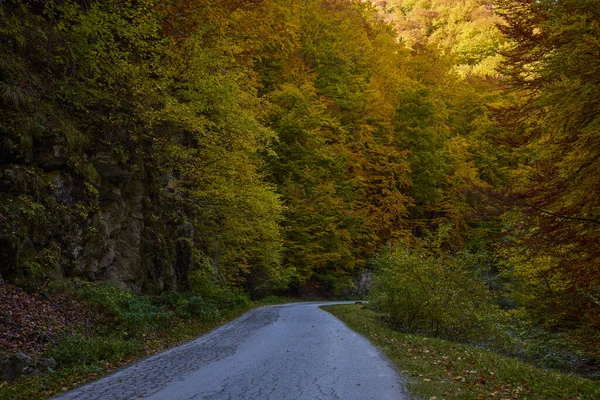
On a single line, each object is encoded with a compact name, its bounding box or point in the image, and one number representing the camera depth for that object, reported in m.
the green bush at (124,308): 9.24
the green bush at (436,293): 11.82
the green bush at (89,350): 6.90
